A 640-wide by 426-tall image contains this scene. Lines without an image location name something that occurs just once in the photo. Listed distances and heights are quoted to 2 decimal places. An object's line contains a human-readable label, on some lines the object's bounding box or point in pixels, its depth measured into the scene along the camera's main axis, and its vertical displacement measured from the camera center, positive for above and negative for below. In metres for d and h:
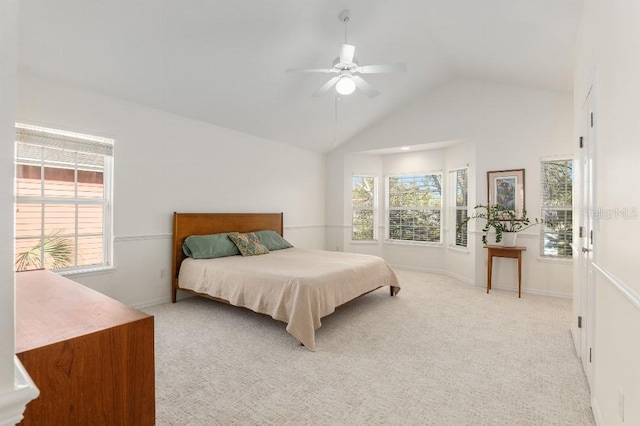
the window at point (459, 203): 5.61 +0.19
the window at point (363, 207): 6.78 +0.12
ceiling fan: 2.91 +1.35
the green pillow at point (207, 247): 4.08 -0.45
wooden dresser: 1.08 -0.55
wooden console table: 4.42 -0.56
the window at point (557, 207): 4.50 +0.10
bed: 2.94 -0.69
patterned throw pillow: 4.37 -0.44
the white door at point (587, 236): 2.11 -0.16
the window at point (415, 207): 6.21 +0.12
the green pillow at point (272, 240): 4.94 -0.43
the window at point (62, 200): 3.10 +0.12
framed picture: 4.71 +0.38
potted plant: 4.62 -0.12
